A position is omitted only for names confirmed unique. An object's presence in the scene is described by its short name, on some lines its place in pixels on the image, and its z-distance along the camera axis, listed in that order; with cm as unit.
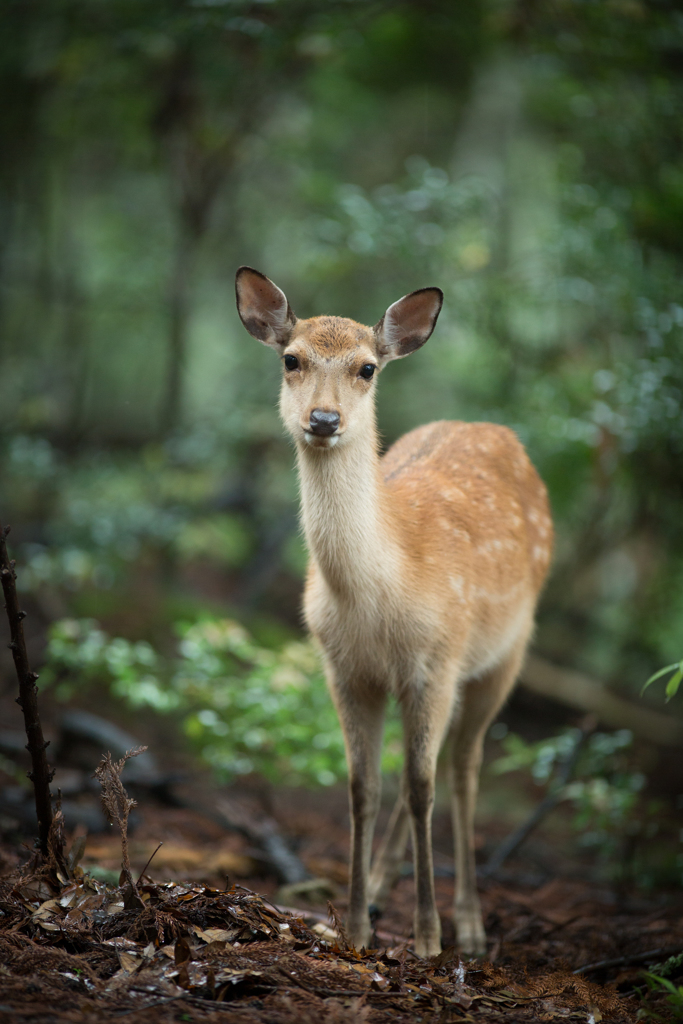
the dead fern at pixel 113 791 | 557
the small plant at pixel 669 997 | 480
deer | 702
